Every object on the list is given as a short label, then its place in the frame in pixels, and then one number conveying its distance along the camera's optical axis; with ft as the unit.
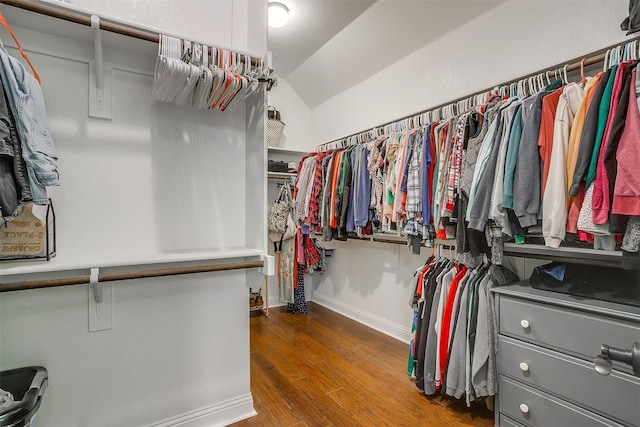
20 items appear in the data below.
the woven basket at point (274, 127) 11.32
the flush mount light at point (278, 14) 7.82
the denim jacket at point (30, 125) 3.03
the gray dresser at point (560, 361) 3.95
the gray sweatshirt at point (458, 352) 5.76
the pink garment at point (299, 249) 11.43
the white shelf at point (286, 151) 11.44
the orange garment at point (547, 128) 4.44
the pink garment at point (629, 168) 3.52
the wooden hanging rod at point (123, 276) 3.54
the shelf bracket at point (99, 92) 4.62
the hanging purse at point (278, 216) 11.27
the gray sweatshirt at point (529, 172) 4.48
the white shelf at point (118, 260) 3.70
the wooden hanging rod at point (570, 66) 4.65
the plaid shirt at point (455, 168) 5.57
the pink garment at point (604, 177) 3.76
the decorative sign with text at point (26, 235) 3.78
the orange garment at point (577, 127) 4.16
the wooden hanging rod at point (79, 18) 3.53
